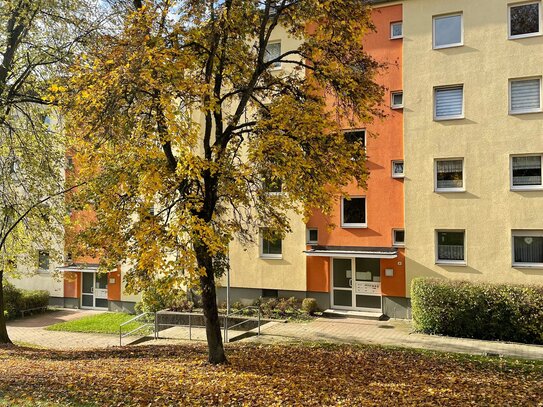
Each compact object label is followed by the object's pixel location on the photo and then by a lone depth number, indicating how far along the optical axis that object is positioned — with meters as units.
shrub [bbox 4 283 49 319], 22.72
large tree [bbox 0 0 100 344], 11.51
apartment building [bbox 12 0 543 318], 16.61
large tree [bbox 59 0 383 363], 7.14
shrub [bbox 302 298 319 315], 18.66
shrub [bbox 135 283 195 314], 19.48
